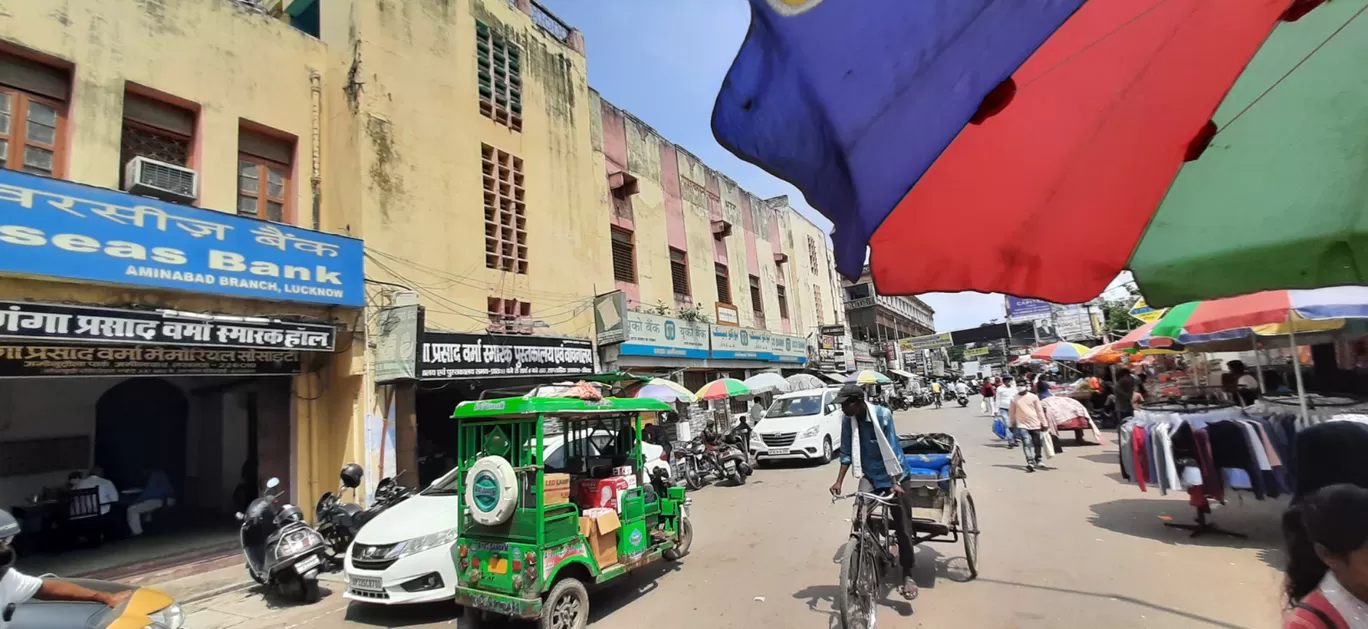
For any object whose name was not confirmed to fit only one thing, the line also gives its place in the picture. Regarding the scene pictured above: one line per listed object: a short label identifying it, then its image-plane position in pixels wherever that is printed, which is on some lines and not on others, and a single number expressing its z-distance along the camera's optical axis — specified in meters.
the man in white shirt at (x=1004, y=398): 14.50
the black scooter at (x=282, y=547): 6.59
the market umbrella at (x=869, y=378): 22.53
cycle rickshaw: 4.50
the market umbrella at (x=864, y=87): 1.64
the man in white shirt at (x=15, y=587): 3.31
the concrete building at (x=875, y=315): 47.11
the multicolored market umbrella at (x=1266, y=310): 5.45
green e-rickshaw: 4.89
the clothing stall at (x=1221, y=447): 6.13
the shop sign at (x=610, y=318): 14.74
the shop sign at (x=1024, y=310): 28.89
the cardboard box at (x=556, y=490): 5.14
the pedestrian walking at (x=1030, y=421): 11.39
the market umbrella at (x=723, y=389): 15.70
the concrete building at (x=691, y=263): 17.17
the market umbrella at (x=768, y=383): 17.92
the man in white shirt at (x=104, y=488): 9.48
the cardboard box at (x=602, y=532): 5.54
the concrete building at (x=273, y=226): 7.48
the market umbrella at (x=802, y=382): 20.05
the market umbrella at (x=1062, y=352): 17.97
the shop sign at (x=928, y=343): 47.69
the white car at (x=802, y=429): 14.09
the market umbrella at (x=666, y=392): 13.19
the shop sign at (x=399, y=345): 9.87
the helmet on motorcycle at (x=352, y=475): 7.73
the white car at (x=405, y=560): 5.80
